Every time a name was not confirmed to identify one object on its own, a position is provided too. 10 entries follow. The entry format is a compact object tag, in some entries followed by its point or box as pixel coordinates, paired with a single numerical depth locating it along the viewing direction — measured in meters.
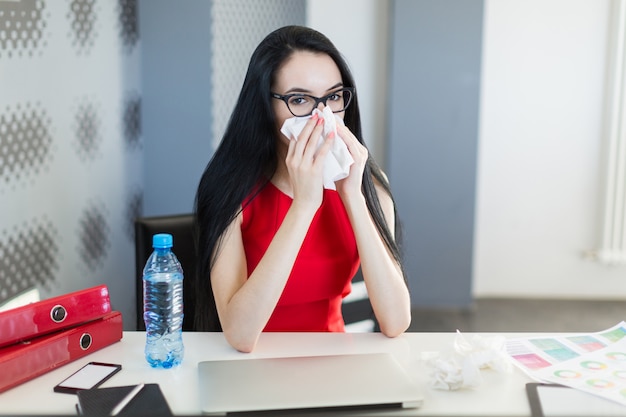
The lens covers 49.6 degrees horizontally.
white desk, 1.08
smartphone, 1.13
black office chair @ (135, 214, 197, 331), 1.72
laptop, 1.04
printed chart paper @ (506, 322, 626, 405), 1.14
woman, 1.38
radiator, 3.47
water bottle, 1.23
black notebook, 1.04
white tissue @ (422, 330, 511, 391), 1.12
